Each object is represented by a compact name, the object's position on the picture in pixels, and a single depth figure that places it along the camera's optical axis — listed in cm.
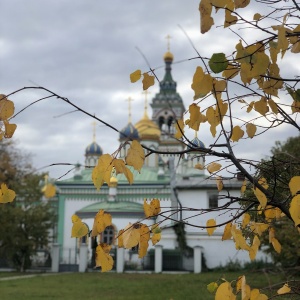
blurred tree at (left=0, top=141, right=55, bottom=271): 2438
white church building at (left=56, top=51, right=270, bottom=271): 2497
